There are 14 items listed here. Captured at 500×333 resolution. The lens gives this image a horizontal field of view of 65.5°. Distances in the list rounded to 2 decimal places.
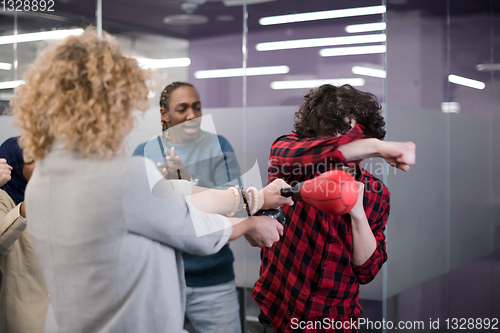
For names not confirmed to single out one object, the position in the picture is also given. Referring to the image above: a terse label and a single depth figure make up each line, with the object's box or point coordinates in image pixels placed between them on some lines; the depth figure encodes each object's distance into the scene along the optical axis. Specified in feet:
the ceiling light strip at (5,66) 10.07
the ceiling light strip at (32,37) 9.79
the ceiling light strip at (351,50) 7.88
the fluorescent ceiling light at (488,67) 8.31
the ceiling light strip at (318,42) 7.90
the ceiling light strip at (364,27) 7.85
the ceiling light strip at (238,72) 8.62
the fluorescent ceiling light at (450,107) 8.66
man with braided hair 5.95
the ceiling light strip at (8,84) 9.98
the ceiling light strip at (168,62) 9.57
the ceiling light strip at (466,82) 8.43
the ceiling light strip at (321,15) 7.92
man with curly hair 4.34
